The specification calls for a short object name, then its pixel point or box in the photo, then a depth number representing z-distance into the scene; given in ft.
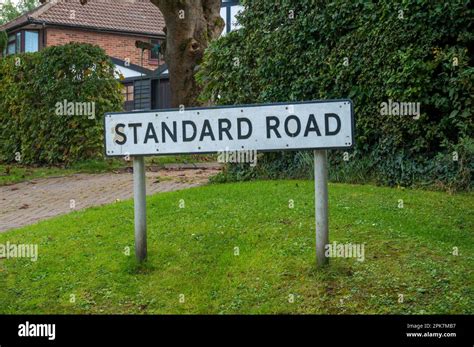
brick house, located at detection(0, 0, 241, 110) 117.80
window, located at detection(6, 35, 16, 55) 124.96
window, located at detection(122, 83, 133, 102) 106.32
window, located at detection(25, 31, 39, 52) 119.96
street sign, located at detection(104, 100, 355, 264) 19.88
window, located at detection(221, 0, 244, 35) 89.40
